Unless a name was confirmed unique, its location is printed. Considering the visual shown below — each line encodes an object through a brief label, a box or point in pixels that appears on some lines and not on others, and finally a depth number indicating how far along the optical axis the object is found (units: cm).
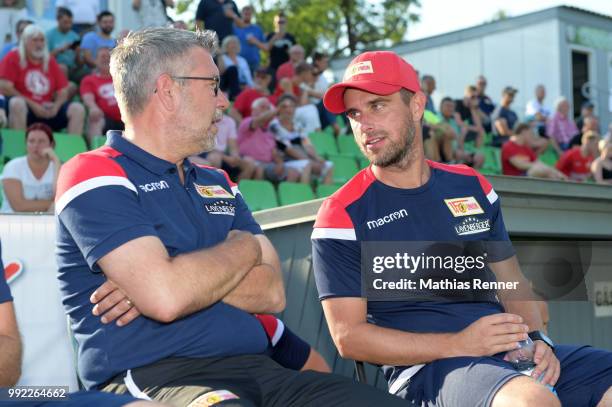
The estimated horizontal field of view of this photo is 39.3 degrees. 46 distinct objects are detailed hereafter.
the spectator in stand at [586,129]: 1448
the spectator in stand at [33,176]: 677
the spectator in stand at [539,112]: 1607
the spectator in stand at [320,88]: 1221
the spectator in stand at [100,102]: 853
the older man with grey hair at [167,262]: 246
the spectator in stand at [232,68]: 1093
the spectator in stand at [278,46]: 1270
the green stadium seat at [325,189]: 991
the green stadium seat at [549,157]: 1452
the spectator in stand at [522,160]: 1180
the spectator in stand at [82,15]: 1030
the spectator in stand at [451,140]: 1173
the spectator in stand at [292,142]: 1023
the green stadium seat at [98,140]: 823
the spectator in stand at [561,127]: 1553
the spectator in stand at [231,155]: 908
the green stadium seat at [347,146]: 1203
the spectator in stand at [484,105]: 1517
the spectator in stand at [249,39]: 1262
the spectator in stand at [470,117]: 1418
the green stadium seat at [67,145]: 796
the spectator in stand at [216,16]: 1173
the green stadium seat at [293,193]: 924
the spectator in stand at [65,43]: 942
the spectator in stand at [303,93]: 1134
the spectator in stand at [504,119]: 1483
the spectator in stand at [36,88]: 823
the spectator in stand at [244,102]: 1029
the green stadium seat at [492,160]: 1363
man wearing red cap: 291
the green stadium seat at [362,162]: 1154
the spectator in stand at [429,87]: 1358
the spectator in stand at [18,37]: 886
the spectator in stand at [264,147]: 968
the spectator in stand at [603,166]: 1178
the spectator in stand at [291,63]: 1218
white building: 2153
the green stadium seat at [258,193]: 876
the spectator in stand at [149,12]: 1086
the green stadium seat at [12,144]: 793
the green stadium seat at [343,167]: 1102
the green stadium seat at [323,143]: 1133
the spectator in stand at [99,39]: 943
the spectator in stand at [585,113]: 1678
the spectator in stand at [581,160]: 1246
